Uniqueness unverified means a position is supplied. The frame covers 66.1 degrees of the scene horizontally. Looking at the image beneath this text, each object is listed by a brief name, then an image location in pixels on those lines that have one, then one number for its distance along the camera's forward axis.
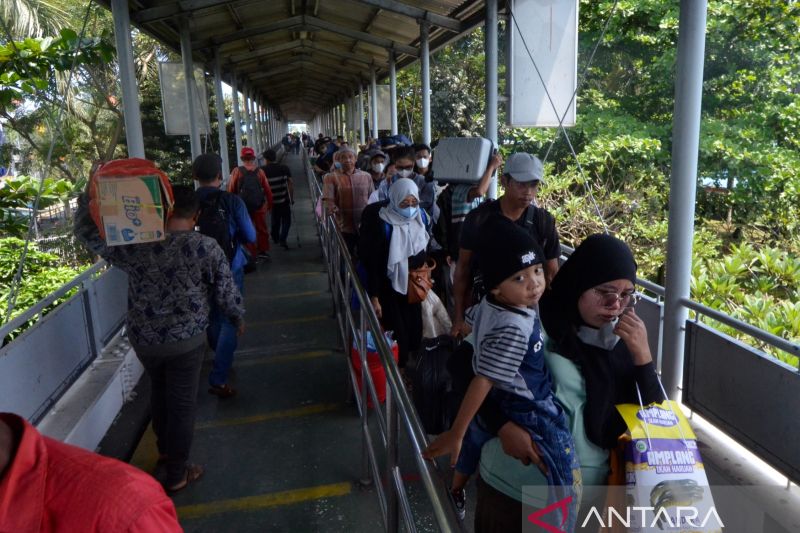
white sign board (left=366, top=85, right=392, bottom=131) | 14.02
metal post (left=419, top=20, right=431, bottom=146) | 9.18
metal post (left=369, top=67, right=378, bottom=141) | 14.29
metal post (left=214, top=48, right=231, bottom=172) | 10.99
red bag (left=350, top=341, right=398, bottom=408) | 3.39
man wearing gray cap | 2.85
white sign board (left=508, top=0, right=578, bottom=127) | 5.91
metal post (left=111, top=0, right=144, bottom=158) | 5.25
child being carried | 1.53
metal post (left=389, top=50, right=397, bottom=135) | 11.86
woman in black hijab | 1.53
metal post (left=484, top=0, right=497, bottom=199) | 6.26
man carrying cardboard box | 2.62
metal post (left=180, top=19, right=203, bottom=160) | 7.72
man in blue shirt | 3.78
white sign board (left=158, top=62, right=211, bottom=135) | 7.29
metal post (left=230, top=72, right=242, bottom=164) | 13.00
